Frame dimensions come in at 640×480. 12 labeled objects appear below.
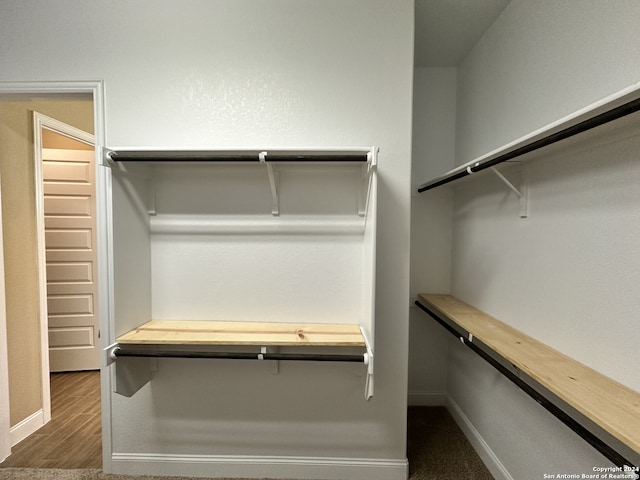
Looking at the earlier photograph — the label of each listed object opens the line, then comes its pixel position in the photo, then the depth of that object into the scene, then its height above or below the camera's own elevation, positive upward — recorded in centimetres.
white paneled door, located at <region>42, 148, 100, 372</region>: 284 -27
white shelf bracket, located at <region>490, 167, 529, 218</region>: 143 +17
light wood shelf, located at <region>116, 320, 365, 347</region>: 137 -51
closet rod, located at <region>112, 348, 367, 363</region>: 139 -60
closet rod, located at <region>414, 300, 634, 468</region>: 76 -58
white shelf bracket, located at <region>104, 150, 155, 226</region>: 141 +24
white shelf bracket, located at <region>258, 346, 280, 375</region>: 162 -75
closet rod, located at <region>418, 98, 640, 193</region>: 74 +31
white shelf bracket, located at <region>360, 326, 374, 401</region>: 129 -58
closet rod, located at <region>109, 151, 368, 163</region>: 136 +35
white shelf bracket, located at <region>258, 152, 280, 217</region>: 141 +25
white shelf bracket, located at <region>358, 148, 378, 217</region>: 129 +26
